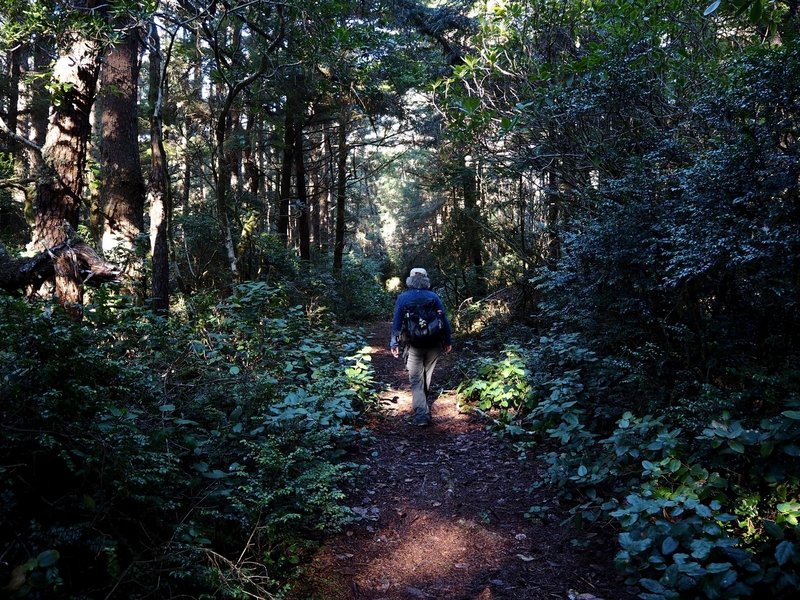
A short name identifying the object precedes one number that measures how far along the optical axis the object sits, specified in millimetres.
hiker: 6668
